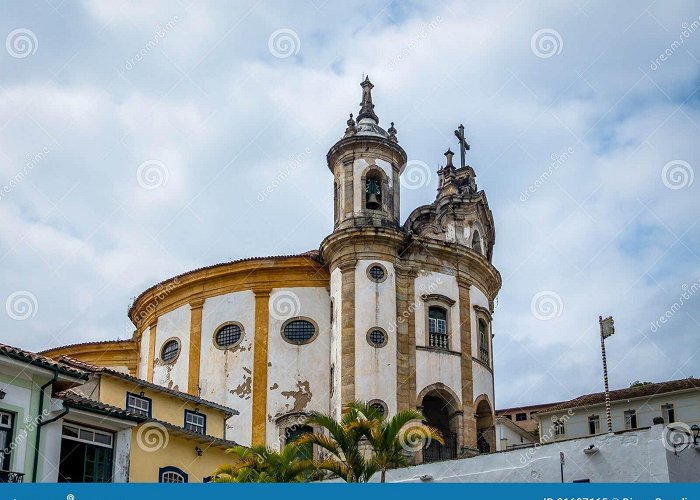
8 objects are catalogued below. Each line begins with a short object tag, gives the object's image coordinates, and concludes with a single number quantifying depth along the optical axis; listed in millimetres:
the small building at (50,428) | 21406
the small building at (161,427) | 26547
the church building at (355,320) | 37969
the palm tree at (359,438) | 24219
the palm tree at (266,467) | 25281
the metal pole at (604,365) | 31548
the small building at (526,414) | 75625
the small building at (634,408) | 54656
